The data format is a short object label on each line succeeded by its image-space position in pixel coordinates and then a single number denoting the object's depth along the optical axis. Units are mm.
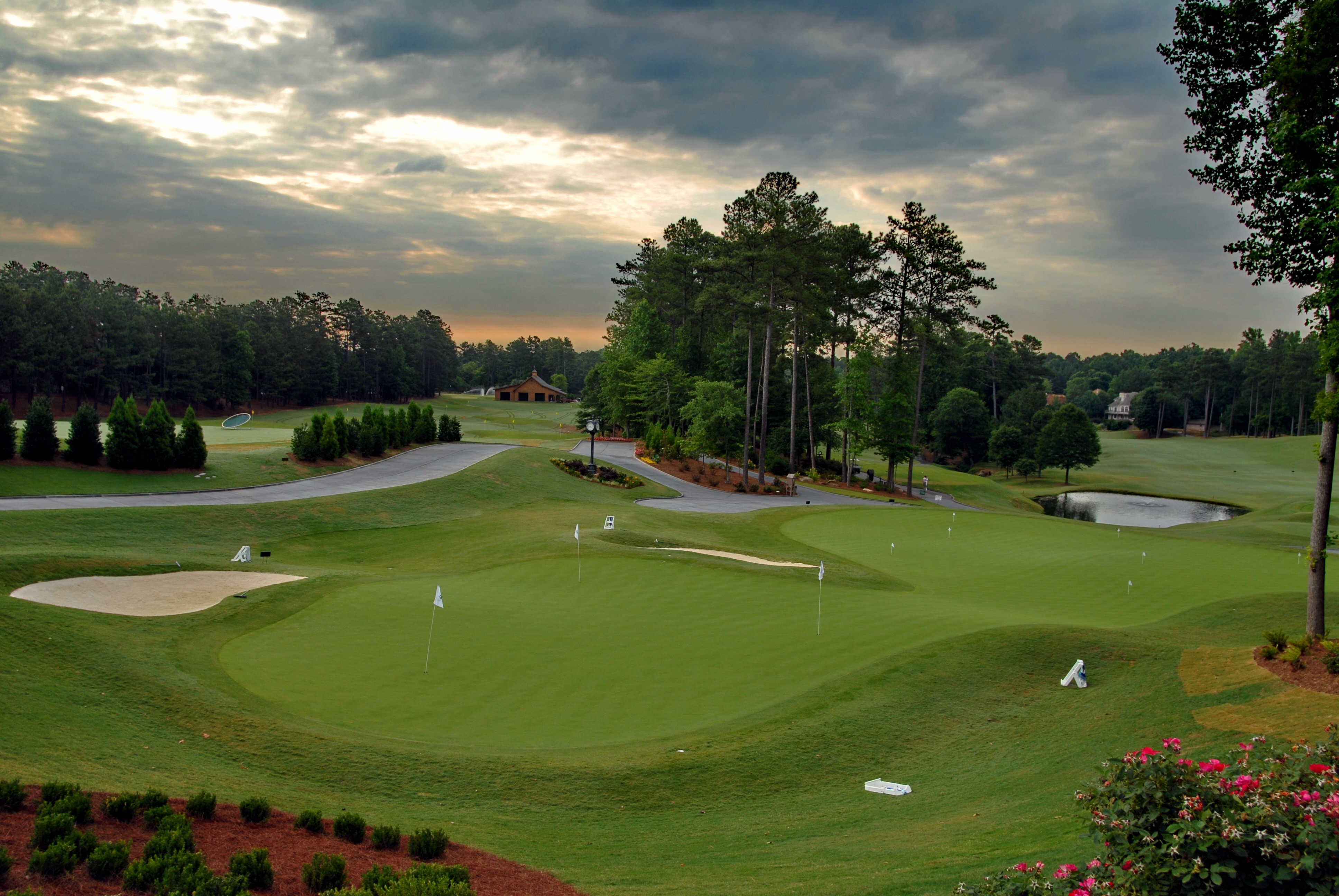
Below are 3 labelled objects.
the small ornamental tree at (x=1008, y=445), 79938
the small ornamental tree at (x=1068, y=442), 76438
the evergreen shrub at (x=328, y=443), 36656
